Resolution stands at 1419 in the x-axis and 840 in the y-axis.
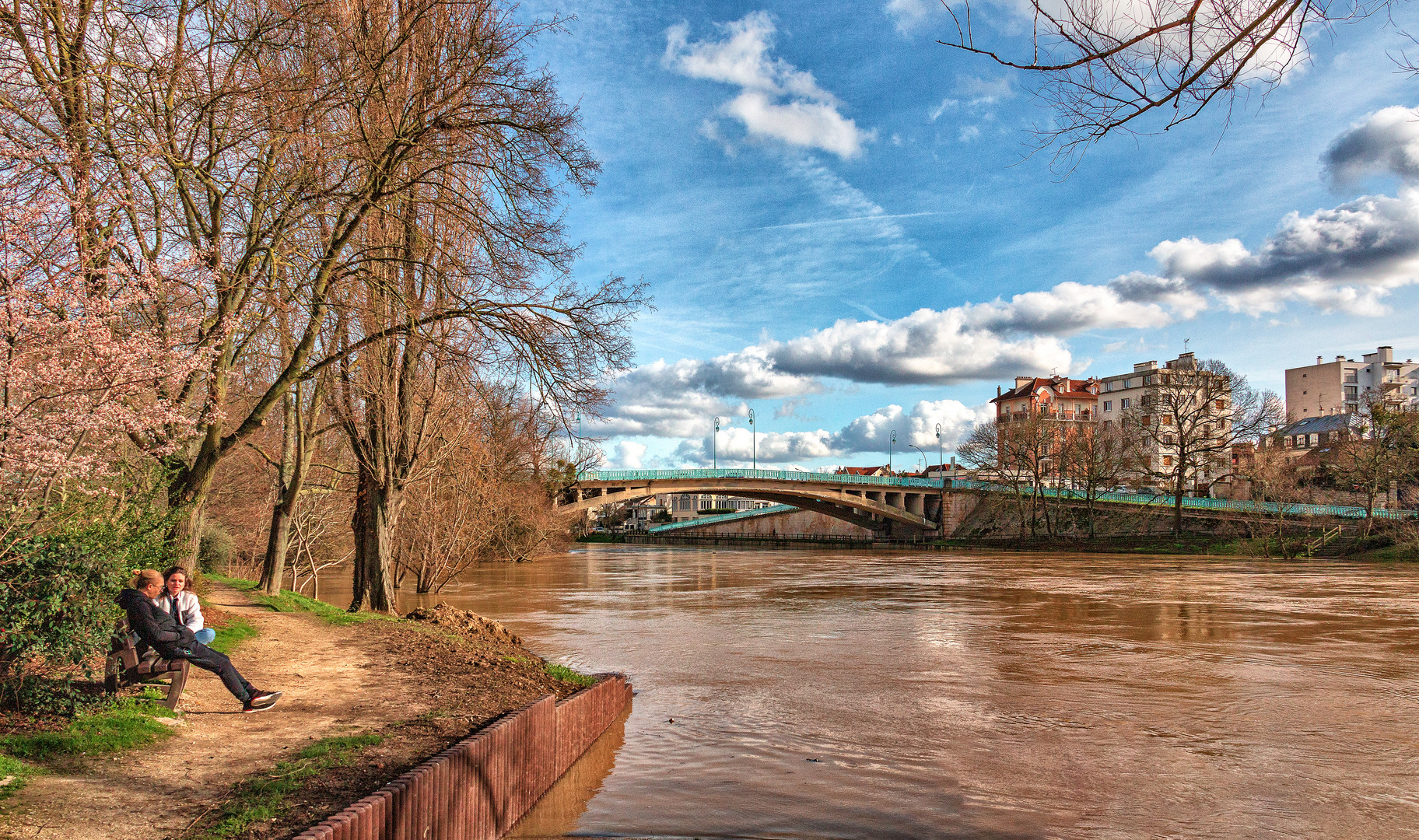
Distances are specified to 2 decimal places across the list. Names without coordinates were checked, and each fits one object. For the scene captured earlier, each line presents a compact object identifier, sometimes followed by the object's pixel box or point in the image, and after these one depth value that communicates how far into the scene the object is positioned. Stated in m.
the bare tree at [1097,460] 64.19
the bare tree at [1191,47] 4.10
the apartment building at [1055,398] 116.19
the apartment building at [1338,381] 98.56
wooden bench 7.00
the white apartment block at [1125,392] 100.75
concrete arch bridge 67.00
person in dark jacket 7.28
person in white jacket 8.09
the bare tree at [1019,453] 66.19
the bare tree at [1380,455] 46.19
